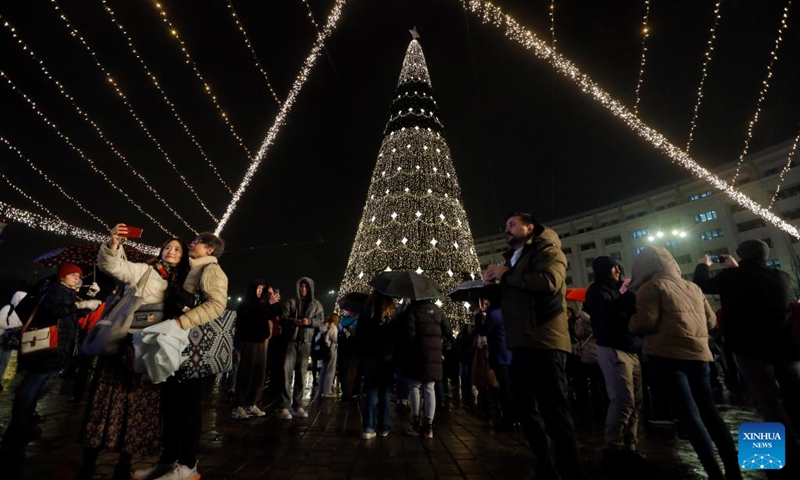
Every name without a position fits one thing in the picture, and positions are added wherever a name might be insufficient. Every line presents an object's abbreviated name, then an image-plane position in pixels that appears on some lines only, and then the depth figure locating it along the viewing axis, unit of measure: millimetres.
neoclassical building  34406
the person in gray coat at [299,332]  5617
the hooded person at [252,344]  5336
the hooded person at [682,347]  2617
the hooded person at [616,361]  3303
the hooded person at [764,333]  2848
